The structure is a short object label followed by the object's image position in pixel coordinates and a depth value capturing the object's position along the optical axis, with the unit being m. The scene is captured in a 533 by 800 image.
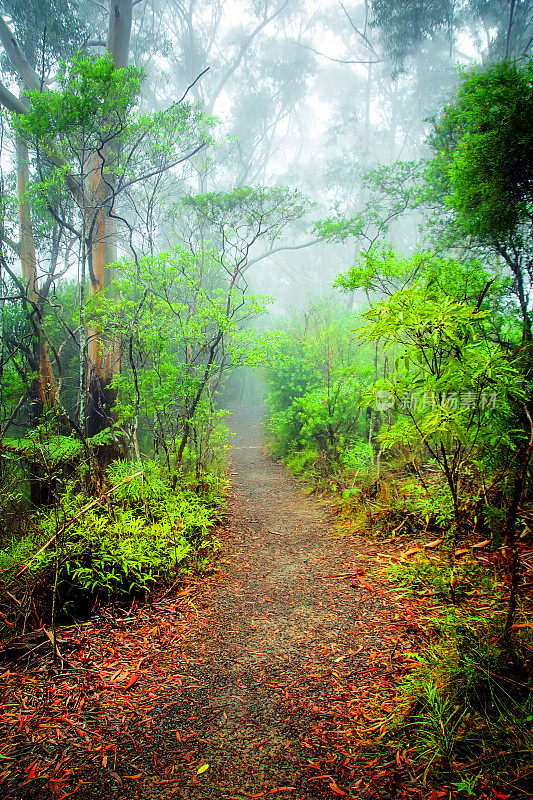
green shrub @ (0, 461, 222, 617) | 2.75
